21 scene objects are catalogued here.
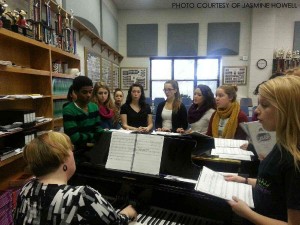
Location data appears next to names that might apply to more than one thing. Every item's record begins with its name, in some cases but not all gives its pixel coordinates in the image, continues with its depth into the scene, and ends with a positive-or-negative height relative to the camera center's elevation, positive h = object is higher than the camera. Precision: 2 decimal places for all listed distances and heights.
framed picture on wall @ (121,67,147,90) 7.59 +0.44
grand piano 1.15 -0.52
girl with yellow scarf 2.16 -0.23
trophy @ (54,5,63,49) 3.01 +0.74
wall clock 6.99 +0.79
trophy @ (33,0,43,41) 2.51 +0.72
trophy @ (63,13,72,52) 3.18 +0.72
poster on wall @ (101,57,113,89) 5.53 +0.43
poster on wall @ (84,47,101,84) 4.41 +0.51
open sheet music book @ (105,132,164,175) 1.27 -0.34
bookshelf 2.30 +0.08
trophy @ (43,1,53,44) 2.67 +0.68
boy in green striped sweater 1.99 -0.24
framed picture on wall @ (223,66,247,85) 7.29 +0.52
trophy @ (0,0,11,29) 1.95 +0.58
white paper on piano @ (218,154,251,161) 1.39 -0.38
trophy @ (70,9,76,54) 3.34 +0.69
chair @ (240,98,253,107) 6.62 -0.29
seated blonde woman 0.91 -0.40
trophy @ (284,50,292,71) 6.86 +0.87
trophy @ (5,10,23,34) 2.10 +0.60
